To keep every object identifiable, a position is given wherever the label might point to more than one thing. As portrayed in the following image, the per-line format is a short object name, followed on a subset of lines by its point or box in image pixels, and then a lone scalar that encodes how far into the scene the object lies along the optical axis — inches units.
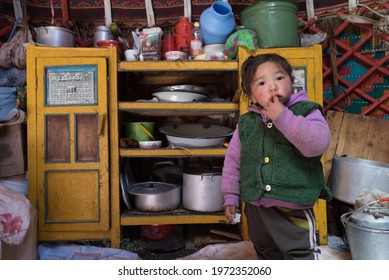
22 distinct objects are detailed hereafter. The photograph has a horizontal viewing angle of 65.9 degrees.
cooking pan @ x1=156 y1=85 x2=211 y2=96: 71.3
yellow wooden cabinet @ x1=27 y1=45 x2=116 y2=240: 65.6
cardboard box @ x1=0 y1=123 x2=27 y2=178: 67.9
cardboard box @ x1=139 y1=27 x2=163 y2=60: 70.1
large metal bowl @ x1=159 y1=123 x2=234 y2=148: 69.6
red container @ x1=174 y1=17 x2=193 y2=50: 77.9
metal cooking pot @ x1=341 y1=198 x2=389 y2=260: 51.1
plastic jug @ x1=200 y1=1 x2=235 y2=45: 72.3
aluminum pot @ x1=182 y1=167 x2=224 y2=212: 69.0
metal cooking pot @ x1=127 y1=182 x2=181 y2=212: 68.7
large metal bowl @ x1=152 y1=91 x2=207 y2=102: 69.9
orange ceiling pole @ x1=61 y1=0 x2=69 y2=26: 88.4
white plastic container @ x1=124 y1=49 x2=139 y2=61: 71.0
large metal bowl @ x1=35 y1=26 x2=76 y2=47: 73.5
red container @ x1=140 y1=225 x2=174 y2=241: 73.6
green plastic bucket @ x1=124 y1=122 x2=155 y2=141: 72.7
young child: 35.4
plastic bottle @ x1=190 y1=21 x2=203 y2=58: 71.7
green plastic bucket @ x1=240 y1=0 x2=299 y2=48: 70.0
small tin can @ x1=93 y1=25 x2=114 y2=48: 79.7
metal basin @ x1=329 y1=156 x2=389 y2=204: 65.3
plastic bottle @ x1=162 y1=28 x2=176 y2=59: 77.2
